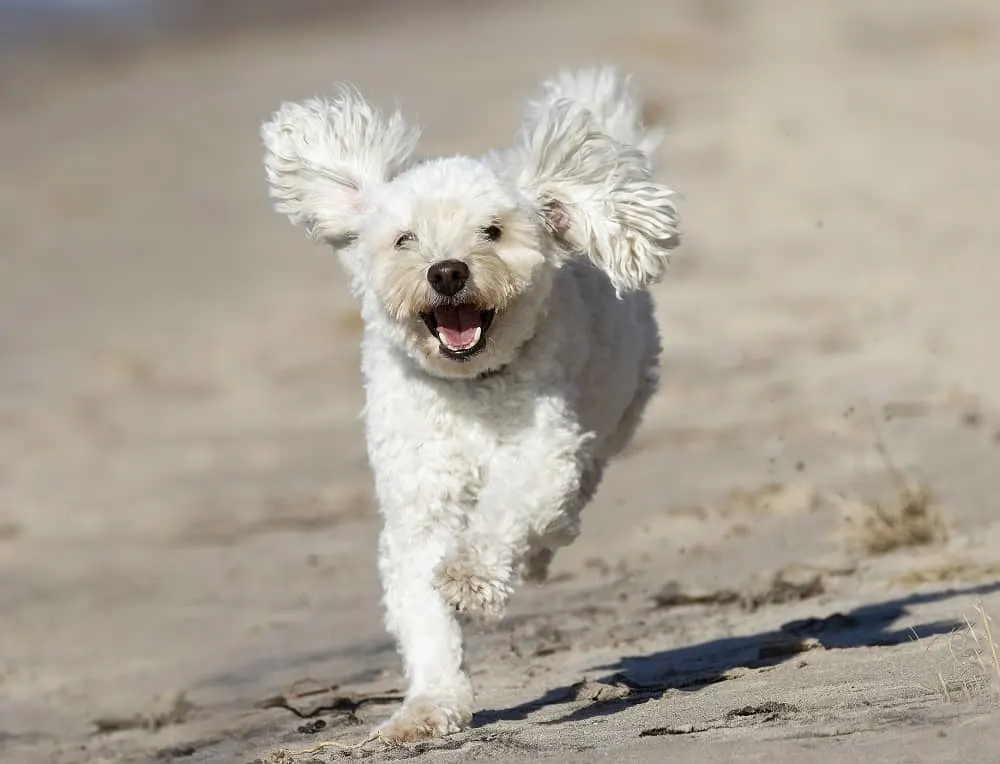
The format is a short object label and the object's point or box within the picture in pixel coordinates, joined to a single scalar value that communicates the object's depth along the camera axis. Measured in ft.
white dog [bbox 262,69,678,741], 38.40
